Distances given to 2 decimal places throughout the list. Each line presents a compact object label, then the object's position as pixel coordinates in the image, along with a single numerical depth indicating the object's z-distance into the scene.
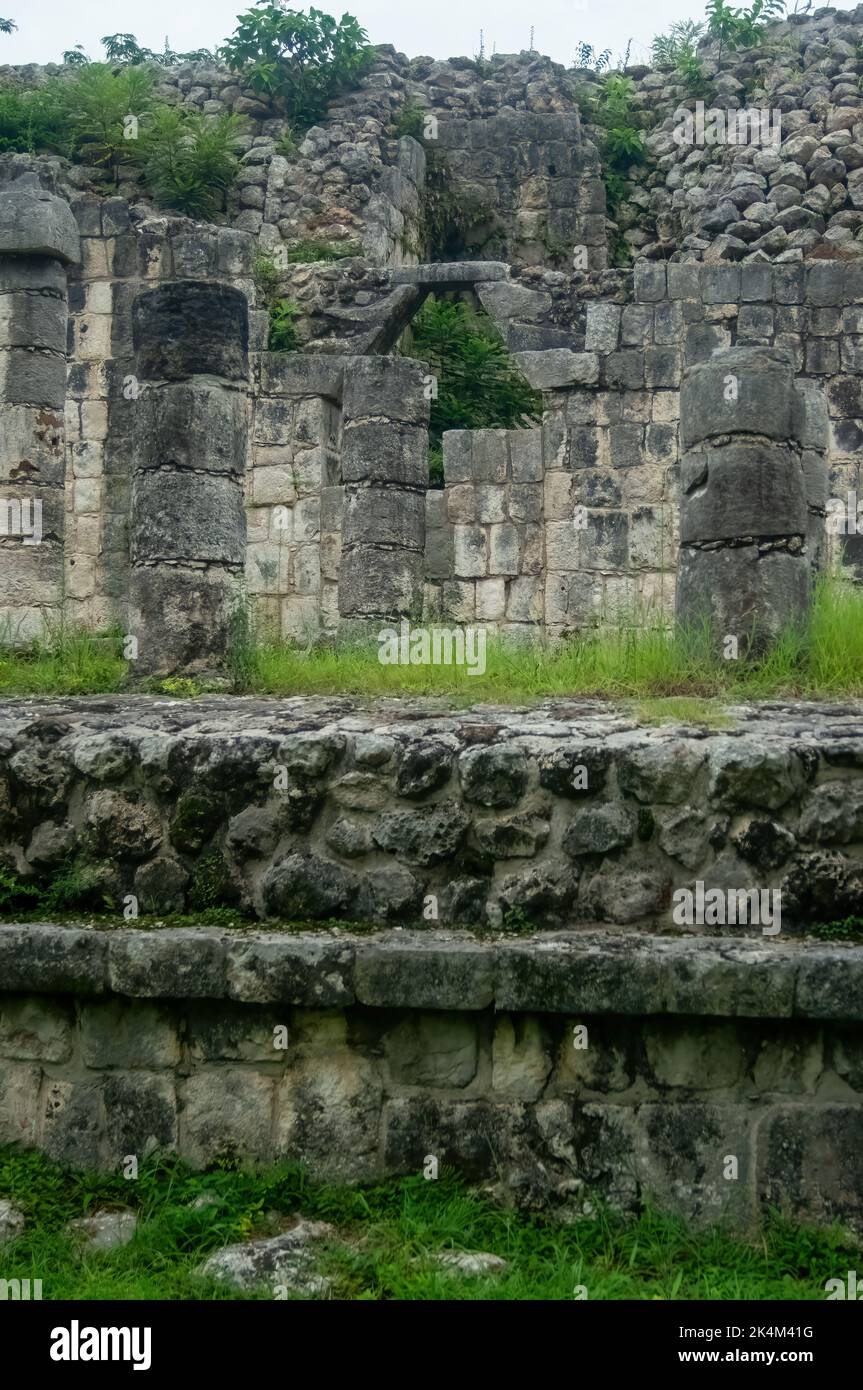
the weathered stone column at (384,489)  11.80
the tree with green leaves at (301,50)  19.45
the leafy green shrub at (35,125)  17.77
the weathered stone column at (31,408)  12.57
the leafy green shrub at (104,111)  17.45
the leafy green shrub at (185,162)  17.23
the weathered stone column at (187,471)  8.44
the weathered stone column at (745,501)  7.61
